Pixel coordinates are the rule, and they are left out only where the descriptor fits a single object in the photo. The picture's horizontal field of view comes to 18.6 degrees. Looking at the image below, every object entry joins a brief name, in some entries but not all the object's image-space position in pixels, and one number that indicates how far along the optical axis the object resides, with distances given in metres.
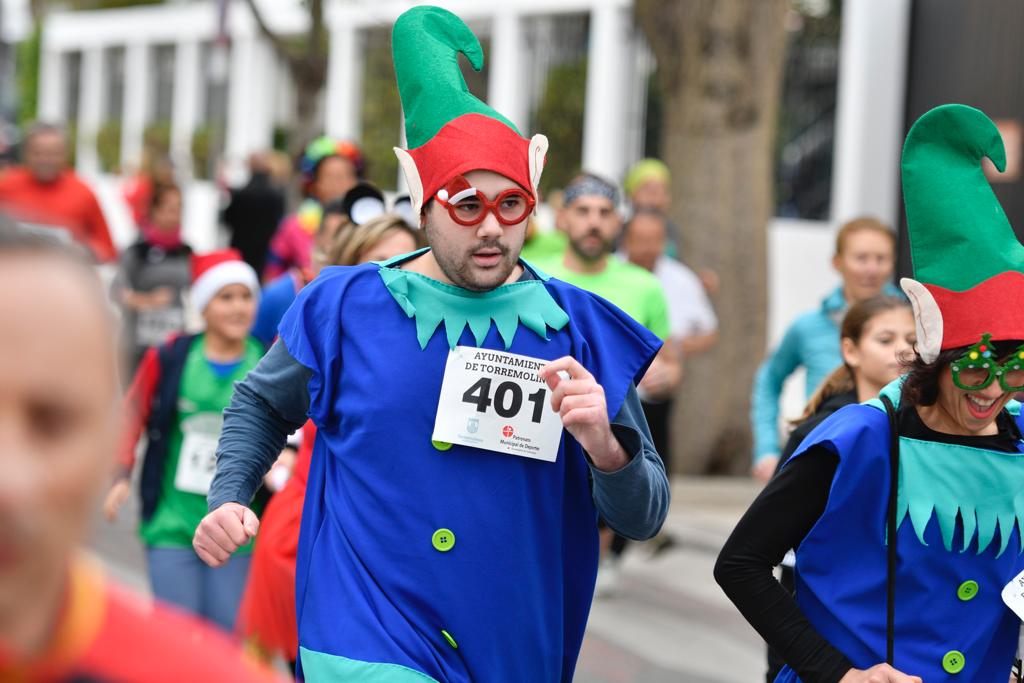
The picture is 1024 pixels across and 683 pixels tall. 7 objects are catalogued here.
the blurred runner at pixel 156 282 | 19.54
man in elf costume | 6.55
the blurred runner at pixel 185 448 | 10.98
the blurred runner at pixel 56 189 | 21.12
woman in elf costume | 6.41
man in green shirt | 13.87
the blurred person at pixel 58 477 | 2.39
